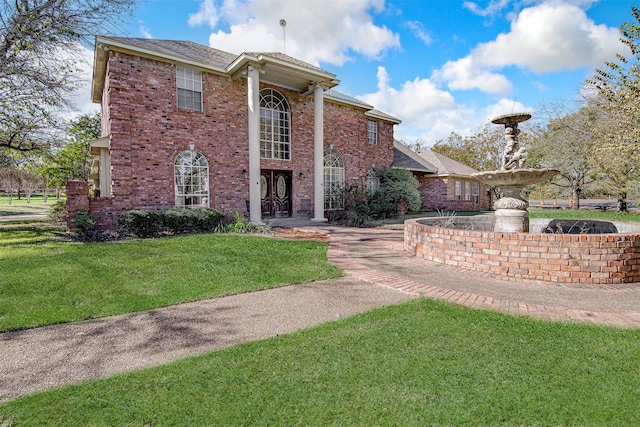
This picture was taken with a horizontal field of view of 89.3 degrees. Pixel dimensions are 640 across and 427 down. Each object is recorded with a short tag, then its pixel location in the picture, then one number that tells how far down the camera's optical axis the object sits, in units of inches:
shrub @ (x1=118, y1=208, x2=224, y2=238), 378.0
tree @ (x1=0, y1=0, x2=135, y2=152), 402.0
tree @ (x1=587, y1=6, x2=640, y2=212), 348.5
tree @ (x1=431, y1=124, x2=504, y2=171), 1357.0
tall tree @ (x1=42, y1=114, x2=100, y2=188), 788.6
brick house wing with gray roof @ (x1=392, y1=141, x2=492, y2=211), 908.6
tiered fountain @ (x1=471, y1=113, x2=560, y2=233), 273.9
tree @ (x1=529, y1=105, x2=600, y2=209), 743.1
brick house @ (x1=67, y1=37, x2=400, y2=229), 438.6
